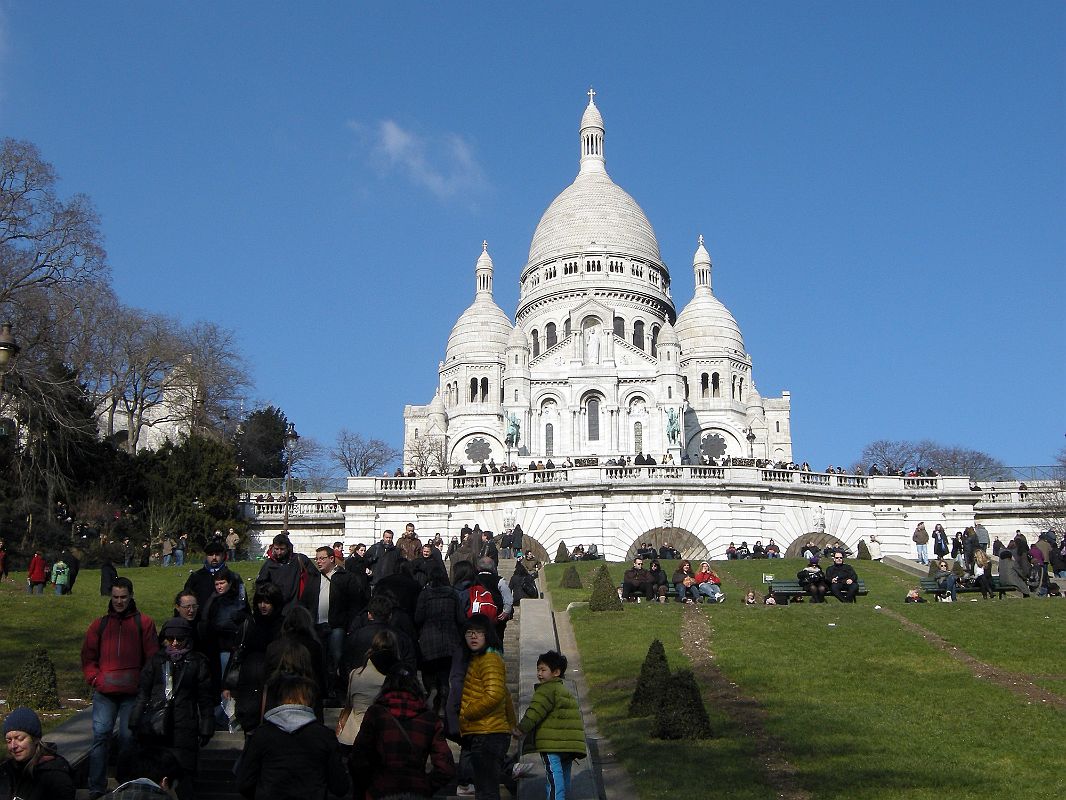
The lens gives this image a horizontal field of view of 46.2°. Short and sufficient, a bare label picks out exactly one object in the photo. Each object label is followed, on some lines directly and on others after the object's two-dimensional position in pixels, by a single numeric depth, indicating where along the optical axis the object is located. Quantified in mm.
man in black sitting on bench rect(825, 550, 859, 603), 25859
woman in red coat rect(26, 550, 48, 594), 24500
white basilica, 84000
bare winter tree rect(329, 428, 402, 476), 95188
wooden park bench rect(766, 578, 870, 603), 26328
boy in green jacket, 10133
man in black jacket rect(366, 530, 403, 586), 16234
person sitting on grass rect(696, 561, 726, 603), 26109
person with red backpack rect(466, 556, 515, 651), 12266
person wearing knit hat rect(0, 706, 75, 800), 8203
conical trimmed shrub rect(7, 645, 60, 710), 14562
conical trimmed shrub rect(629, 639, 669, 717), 15148
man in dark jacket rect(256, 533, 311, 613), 13336
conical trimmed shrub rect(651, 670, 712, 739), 13992
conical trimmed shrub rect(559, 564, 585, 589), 29625
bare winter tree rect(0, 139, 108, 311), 36094
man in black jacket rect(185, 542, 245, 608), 13047
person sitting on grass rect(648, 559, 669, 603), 26594
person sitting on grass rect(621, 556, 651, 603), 26406
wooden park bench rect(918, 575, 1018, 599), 26788
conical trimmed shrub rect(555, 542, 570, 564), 38144
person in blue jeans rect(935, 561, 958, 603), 26234
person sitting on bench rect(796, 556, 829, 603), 25859
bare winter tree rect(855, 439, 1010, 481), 98125
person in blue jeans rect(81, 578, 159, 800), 11008
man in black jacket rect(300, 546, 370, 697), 13555
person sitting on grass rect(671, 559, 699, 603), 25922
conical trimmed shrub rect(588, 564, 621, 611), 23625
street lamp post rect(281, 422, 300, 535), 41266
